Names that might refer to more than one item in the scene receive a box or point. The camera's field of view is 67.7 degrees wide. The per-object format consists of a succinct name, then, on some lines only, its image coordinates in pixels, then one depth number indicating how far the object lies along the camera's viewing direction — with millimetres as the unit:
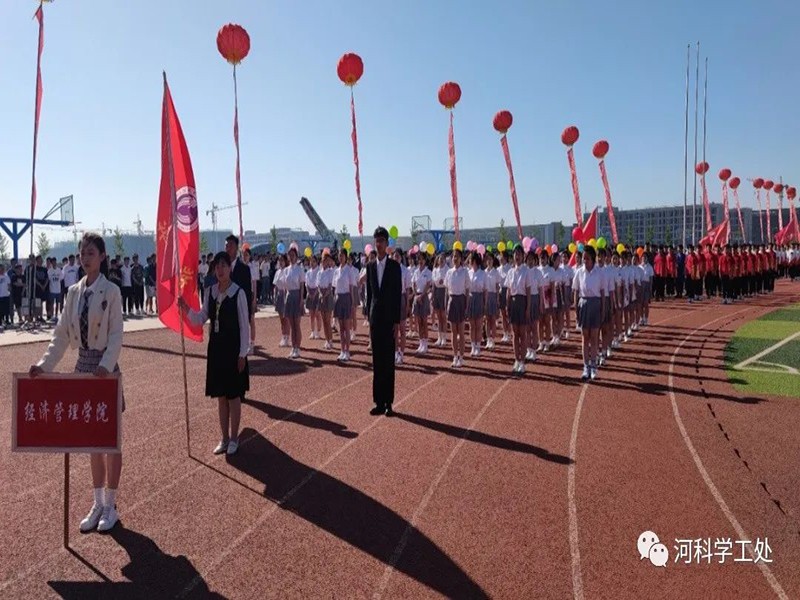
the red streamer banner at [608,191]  26672
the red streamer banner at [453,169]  21234
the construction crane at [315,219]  58062
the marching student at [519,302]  10188
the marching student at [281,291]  12648
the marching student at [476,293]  11672
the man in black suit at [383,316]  7539
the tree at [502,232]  62484
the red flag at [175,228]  6305
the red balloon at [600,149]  26516
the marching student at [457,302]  10859
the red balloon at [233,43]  14164
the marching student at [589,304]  9523
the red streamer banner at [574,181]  24203
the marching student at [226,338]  5844
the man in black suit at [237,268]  8000
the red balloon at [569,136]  24000
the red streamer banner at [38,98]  14070
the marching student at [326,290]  12938
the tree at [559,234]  68125
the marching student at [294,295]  12422
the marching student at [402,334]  11506
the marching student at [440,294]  13289
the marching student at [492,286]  12484
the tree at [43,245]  45469
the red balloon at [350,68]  17062
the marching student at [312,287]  13203
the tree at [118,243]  45531
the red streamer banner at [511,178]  22297
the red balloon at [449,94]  19500
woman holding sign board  4414
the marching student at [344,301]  11539
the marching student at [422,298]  12719
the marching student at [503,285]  12516
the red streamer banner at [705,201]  38438
